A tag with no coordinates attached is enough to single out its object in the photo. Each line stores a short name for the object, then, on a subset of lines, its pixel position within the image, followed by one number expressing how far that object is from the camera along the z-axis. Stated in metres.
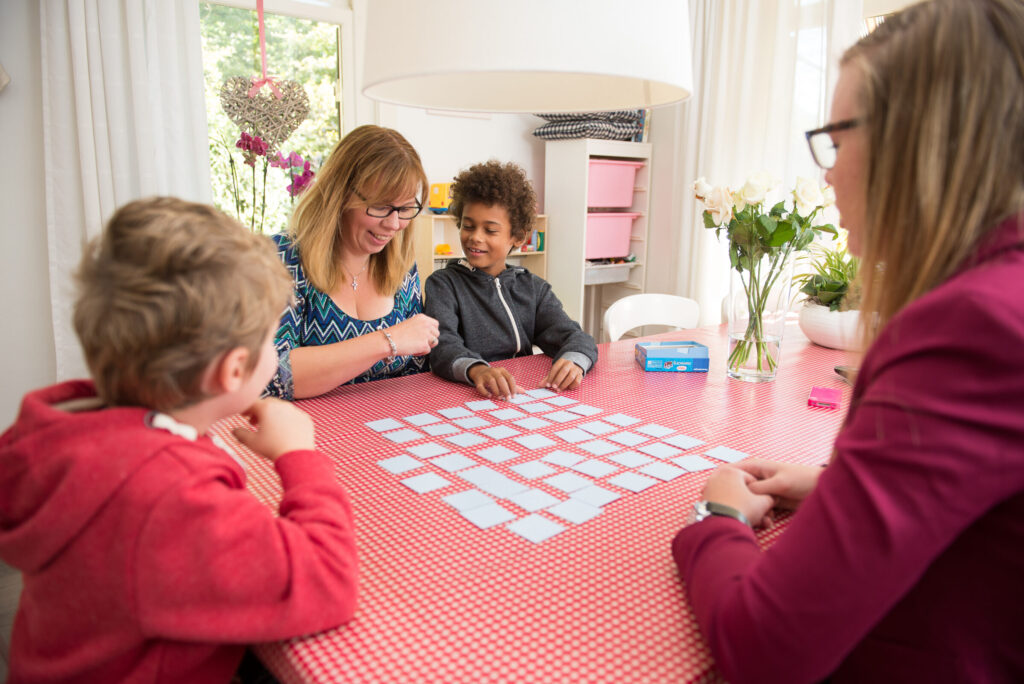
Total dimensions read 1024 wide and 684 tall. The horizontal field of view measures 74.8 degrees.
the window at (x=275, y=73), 3.25
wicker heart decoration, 2.63
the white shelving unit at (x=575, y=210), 4.04
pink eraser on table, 1.60
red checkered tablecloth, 0.69
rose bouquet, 1.62
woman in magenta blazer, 0.54
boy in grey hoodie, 2.20
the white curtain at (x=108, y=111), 2.75
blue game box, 1.90
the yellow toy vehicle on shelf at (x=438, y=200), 3.69
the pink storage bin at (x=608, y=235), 4.18
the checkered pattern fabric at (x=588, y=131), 3.93
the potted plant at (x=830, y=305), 2.19
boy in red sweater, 0.65
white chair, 2.60
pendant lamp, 0.98
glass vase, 1.78
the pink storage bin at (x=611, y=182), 4.10
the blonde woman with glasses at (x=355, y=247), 1.69
